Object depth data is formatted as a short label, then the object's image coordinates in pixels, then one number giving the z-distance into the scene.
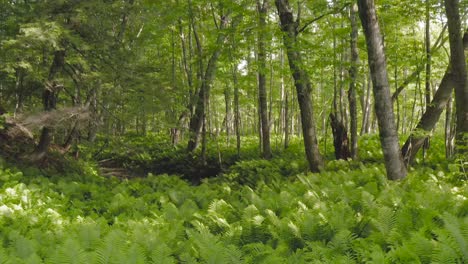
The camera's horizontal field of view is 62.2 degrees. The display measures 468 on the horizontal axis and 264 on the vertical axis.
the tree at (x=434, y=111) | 8.55
